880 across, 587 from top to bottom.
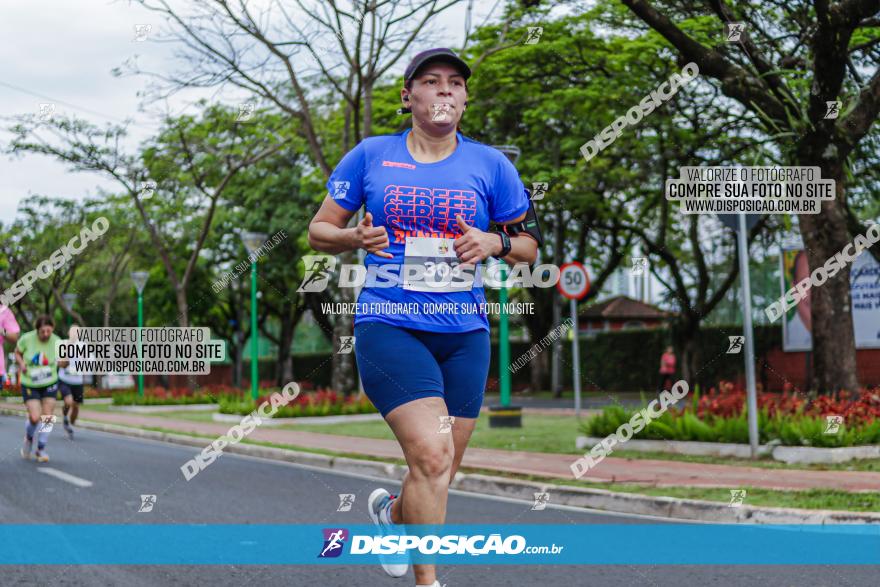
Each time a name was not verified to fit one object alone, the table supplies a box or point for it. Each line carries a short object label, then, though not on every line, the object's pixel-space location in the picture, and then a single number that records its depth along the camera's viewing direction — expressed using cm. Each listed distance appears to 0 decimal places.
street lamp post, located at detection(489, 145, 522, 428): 1503
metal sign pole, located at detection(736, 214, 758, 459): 977
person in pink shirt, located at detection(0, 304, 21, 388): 794
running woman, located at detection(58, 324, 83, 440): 1574
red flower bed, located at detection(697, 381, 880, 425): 1081
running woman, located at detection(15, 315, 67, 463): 1141
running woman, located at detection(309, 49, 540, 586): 347
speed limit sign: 1664
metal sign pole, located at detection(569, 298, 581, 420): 1447
